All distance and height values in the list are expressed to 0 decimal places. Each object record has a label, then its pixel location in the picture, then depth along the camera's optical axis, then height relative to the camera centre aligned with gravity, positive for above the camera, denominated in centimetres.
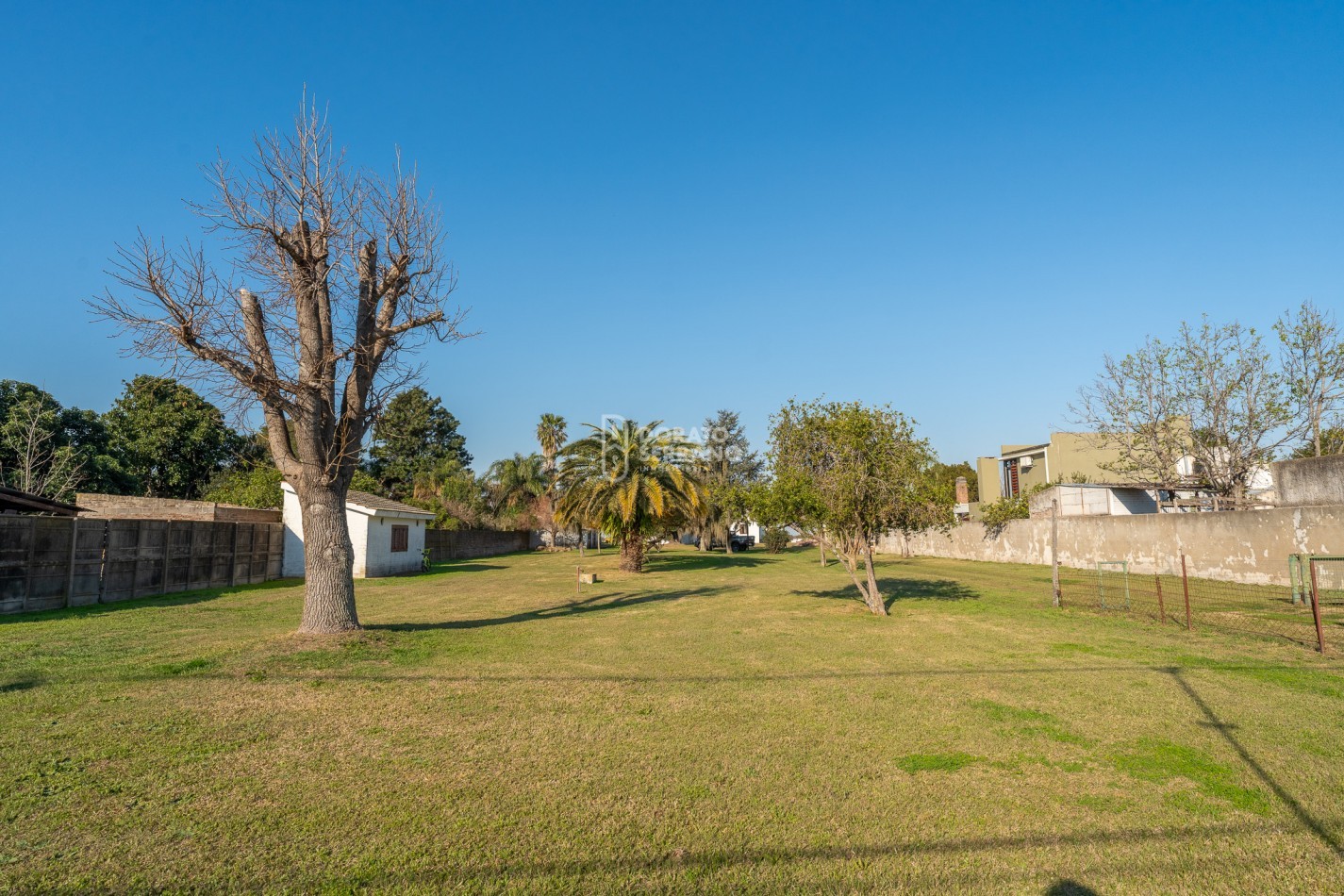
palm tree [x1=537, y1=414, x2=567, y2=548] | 5962 +883
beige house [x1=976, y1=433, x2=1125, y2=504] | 3681 +371
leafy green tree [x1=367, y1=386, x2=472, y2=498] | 6053 +856
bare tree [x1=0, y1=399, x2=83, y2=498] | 2881 +378
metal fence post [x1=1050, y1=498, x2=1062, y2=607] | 1577 -55
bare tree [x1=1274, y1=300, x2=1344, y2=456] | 2370 +534
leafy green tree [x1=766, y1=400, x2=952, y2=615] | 1426 +98
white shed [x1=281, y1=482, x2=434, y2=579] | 2419 +1
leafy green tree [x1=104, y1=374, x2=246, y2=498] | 3888 +586
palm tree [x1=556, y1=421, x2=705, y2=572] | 2662 +187
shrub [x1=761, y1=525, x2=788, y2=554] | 4881 -64
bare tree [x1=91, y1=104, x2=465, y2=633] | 989 +252
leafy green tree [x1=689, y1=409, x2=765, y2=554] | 4900 +627
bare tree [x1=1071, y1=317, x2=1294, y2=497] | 2509 +387
